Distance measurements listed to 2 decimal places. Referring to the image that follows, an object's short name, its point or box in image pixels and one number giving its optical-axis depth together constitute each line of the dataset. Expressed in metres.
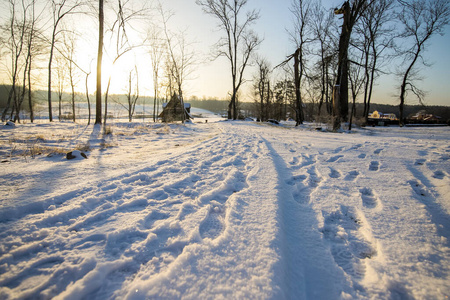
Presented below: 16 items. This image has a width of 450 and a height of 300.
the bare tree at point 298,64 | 12.21
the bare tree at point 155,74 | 21.27
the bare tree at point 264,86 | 26.20
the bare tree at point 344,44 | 8.16
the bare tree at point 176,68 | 14.70
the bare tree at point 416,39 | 15.16
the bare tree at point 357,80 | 22.16
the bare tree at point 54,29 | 10.63
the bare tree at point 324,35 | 14.60
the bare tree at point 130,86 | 21.61
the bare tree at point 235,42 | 16.25
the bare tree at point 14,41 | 13.27
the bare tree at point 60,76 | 19.76
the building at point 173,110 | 23.80
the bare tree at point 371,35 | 15.30
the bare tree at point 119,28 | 9.35
